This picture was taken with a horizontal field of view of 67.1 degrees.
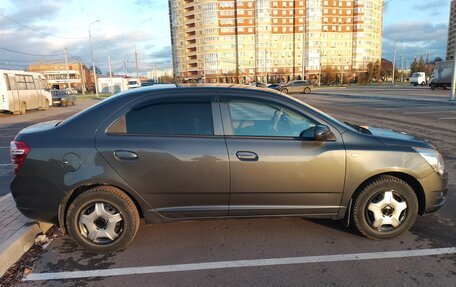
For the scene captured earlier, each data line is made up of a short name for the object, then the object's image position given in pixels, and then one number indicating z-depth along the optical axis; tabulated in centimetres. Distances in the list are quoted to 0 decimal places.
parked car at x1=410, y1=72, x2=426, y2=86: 5659
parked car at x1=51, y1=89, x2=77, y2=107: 3142
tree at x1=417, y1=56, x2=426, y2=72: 9316
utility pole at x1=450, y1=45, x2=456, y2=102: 2181
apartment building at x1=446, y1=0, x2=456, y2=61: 10544
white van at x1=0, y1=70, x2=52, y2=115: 2025
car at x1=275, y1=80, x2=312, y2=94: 4391
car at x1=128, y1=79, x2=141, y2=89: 5565
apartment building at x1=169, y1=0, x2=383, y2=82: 10869
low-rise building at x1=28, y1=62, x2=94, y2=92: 10199
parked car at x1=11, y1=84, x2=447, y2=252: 345
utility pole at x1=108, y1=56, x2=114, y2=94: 5216
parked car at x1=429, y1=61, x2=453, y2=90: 3459
